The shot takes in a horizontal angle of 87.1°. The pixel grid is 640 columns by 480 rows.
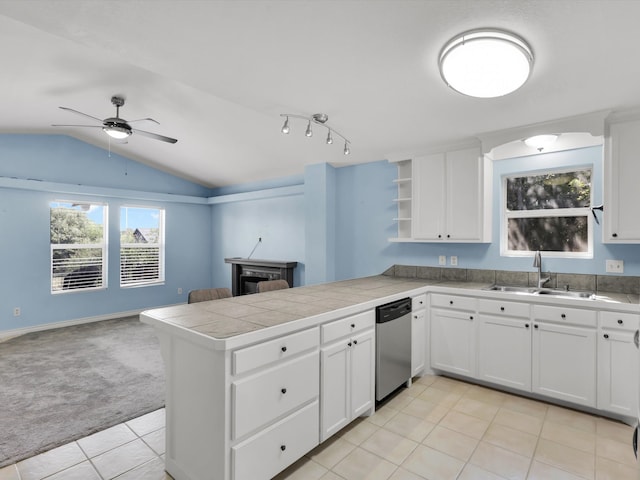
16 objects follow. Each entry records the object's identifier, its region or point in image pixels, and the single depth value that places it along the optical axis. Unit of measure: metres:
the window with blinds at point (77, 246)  5.27
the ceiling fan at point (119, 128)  3.53
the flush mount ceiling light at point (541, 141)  3.09
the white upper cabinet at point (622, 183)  2.63
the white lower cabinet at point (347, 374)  2.18
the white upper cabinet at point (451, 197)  3.39
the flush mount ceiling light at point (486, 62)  1.80
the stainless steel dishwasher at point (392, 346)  2.68
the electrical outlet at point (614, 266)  2.91
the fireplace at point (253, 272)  5.49
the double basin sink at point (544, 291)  2.82
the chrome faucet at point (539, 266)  3.15
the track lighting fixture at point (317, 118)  2.98
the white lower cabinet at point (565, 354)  2.57
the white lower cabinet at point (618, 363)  2.42
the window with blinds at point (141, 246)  6.04
